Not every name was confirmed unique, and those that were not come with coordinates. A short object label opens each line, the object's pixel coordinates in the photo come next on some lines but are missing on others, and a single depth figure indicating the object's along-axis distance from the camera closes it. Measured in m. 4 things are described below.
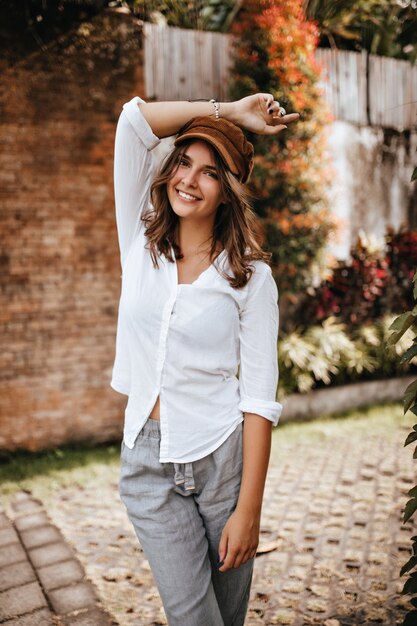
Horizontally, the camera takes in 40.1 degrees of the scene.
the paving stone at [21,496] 4.54
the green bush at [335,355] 6.47
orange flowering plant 5.97
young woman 1.82
